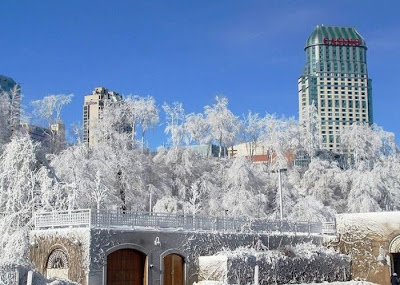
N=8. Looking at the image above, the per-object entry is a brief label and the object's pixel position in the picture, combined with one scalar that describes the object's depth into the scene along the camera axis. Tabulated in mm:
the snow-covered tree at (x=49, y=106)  51719
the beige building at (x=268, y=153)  58656
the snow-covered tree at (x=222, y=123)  55969
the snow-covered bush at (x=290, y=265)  27500
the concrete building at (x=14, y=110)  45531
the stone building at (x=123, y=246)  24156
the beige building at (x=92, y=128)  52375
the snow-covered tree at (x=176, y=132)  53375
